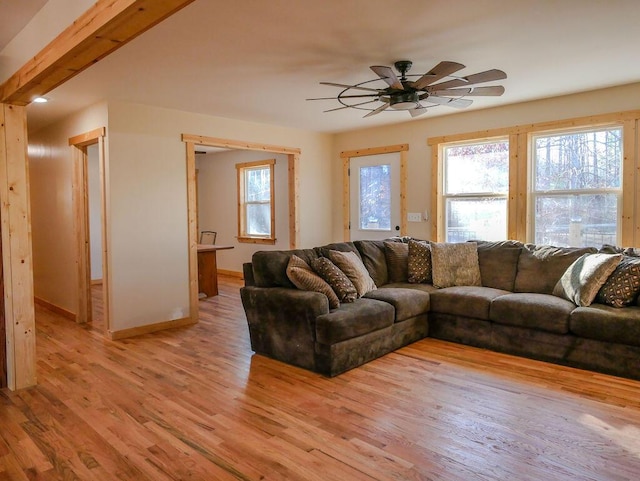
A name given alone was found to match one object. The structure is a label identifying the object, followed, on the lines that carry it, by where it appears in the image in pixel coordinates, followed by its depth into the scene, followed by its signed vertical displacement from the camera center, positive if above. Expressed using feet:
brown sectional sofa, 11.12 -2.54
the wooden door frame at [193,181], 16.78 +1.63
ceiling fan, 9.96 +3.38
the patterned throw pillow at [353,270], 13.29 -1.38
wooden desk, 21.62 -2.29
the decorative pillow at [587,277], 11.91 -1.51
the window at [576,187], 14.94 +1.20
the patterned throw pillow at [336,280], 12.39 -1.55
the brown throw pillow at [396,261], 15.94 -1.35
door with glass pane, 20.49 +1.29
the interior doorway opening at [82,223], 16.58 +0.11
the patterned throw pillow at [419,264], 15.65 -1.44
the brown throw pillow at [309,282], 11.84 -1.54
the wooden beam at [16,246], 10.46 -0.46
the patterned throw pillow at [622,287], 11.55 -1.70
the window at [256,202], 26.30 +1.34
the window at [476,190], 17.49 +1.31
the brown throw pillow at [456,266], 15.15 -1.48
